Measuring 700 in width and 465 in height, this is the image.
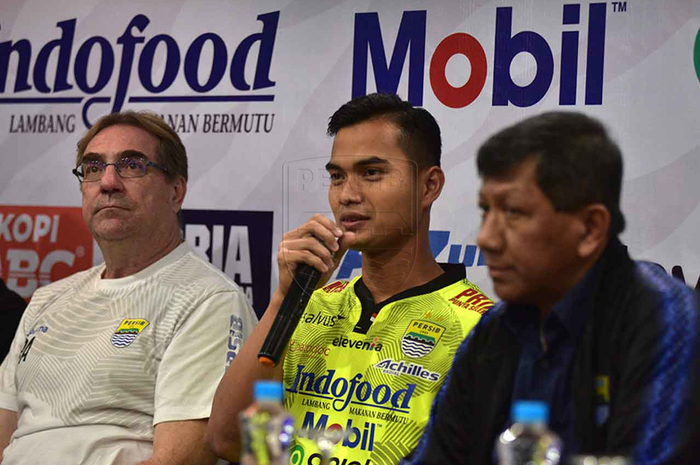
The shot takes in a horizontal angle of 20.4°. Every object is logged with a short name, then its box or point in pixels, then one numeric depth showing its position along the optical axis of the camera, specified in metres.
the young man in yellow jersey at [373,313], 2.69
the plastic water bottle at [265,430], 2.00
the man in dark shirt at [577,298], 2.30
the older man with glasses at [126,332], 2.88
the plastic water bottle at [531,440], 1.83
